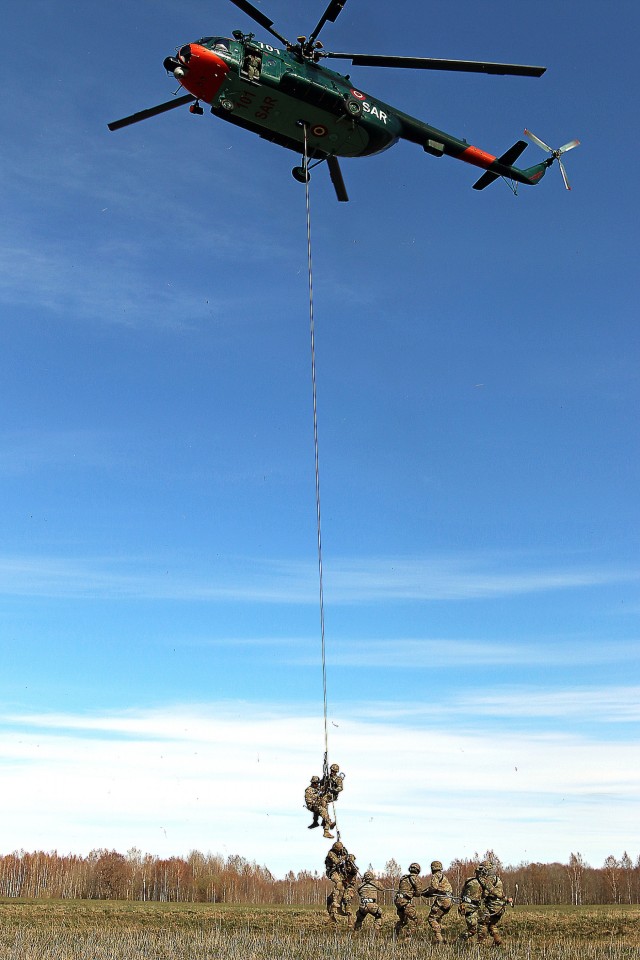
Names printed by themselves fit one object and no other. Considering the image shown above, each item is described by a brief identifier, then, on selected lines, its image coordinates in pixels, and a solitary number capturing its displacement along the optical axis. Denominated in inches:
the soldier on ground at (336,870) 679.1
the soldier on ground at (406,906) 680.4
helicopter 703.1
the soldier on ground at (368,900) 680.4
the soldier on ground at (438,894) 682.8
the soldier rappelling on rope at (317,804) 665.6
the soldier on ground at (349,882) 679.7
